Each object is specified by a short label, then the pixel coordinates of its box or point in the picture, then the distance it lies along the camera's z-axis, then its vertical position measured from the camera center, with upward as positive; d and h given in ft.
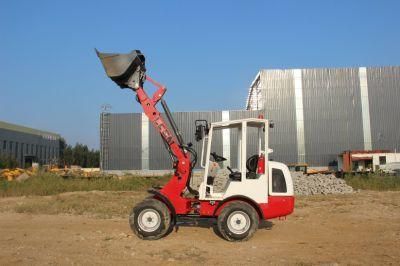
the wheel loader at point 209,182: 28.40 -0.95
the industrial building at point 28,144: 246.04 +17.54
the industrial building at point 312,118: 129.29 +15.53
